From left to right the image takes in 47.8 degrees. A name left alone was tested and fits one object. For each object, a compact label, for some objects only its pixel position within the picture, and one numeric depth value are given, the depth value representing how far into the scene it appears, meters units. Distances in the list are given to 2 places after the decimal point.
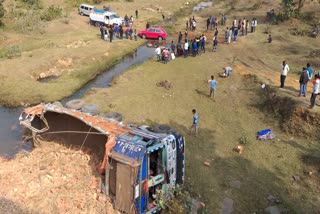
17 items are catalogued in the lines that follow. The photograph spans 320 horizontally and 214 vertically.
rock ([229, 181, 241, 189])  13.67
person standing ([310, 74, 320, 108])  16.89
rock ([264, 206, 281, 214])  12.23
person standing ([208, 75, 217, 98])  20.39
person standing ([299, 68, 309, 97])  18.00
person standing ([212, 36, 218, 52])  29.21
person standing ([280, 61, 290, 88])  19.67
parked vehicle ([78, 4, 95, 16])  40.29
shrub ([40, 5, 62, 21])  37.36
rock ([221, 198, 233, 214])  12.41
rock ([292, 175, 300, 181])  14.06
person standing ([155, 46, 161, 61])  27.39
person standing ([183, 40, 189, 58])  27.77
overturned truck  10.86
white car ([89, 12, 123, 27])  36.06
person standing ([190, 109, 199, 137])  16.36
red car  33.88
